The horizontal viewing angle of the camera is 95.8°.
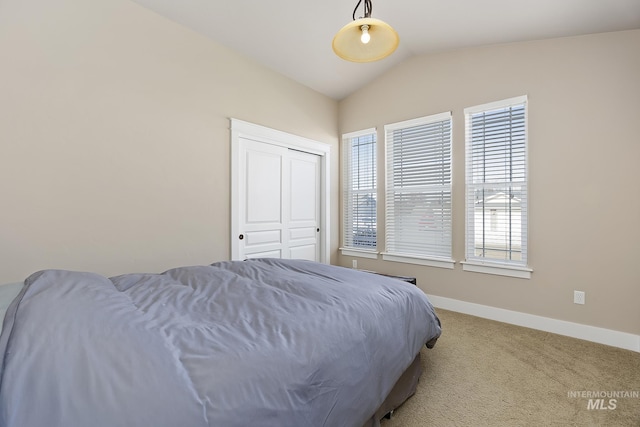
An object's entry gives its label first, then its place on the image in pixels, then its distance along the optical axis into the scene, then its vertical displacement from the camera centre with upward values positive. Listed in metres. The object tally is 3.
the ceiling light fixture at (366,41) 1.65 +1.05
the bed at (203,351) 0.67 -0.43
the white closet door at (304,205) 3.75 +0.09
